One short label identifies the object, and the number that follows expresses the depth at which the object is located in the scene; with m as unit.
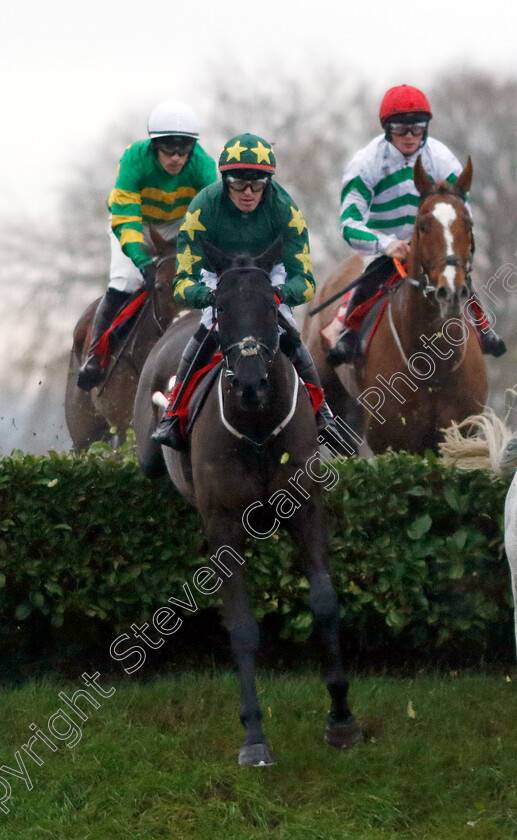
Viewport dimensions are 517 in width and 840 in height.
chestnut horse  13.64
